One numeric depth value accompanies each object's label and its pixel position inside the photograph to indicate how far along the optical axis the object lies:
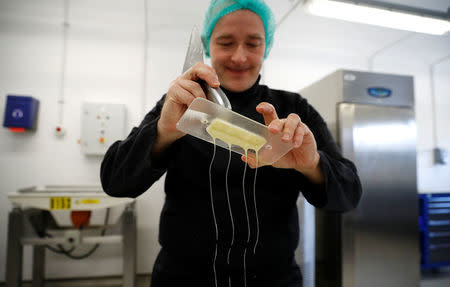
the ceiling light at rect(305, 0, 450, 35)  1.67
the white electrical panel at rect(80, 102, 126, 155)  2.01
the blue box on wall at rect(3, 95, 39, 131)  1.89
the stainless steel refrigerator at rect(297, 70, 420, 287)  1.43
